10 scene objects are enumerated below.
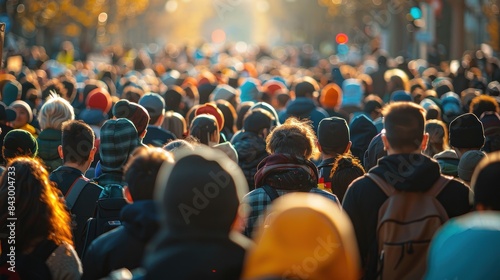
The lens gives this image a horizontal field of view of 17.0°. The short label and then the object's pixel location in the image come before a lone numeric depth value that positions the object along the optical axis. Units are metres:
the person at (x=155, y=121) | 15.64
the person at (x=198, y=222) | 5.53
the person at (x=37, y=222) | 7.92
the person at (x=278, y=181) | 10.16
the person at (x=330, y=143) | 12.73
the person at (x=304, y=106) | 19.78
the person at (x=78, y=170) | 11.00
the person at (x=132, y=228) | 7.47
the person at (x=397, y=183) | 8.34
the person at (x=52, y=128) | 14.01
